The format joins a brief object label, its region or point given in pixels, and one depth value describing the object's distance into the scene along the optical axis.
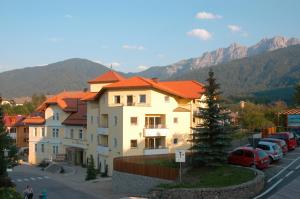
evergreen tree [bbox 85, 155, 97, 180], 50.47
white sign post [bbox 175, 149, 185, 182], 27.44
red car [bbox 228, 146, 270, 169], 32.22
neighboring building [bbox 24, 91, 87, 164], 64.50
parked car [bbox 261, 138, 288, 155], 39.59
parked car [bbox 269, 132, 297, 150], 43.78
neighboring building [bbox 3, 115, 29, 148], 96.62
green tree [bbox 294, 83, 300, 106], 72.62
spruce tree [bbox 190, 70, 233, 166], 32.34
